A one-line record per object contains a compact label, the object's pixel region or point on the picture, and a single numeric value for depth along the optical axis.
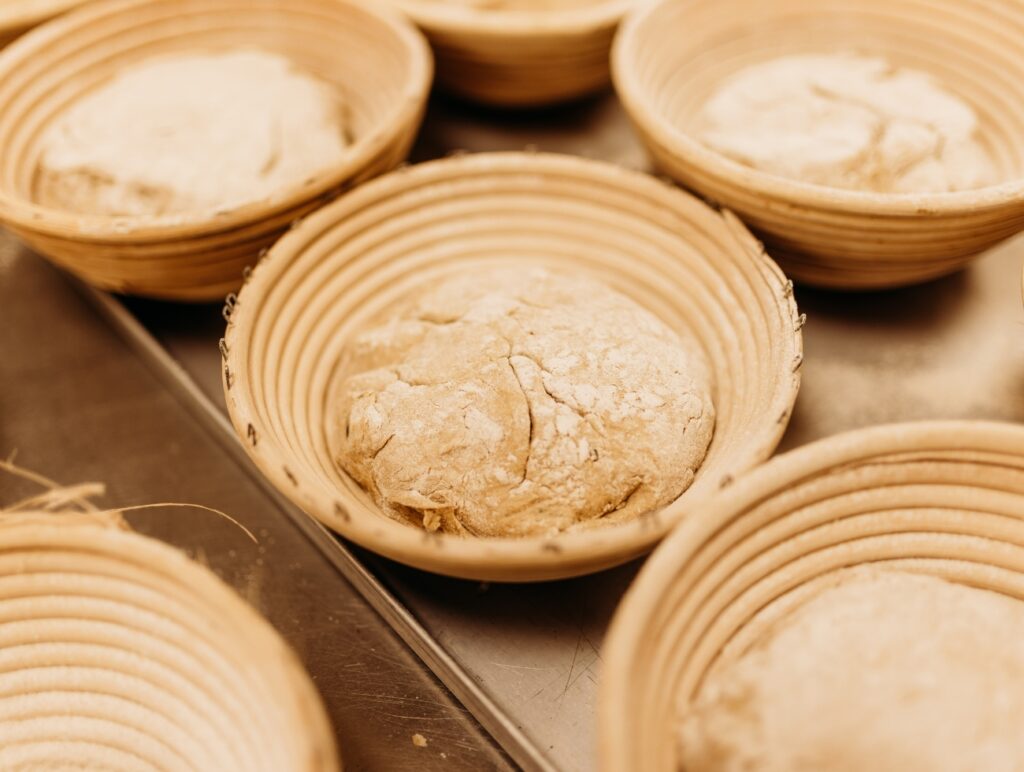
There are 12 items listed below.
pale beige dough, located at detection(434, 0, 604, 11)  0.82
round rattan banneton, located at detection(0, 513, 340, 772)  0.51
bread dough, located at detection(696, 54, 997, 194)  0.67
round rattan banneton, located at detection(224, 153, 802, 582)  0.54
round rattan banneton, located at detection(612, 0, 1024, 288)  0.61
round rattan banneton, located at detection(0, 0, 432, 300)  0.64
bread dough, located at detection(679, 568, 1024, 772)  0.51
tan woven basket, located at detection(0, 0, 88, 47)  0.76
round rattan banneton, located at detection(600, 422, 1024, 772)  0.52
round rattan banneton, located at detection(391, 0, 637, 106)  0.73
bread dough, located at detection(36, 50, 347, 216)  0.69
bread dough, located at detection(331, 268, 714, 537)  0.58
